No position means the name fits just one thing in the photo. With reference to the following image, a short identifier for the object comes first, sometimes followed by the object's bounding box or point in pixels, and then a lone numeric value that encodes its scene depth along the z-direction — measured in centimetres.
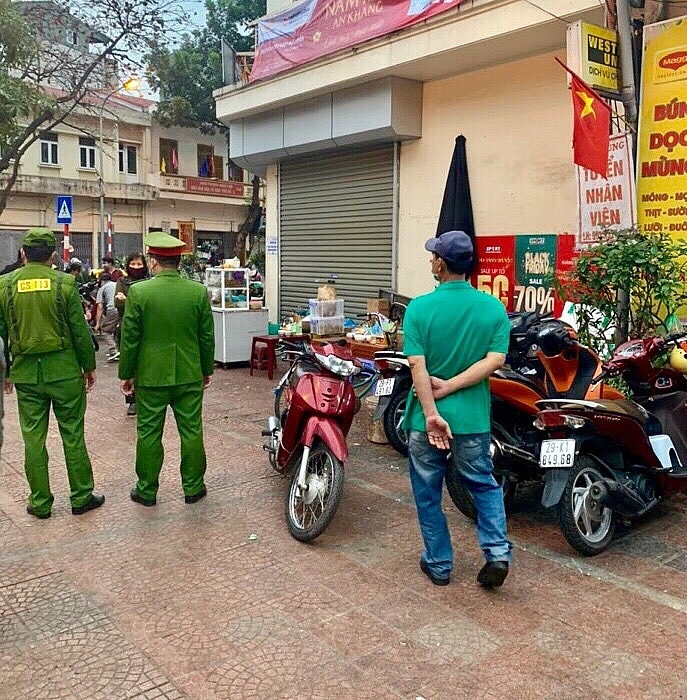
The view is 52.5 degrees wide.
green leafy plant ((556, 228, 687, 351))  492
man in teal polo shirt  338
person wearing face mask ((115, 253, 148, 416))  754
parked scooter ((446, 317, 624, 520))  419
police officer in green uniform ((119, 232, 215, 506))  456
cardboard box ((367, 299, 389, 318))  929
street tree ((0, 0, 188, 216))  1232
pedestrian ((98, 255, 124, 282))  1190
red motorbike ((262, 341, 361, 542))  410
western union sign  568
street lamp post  2724
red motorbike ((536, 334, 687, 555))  377
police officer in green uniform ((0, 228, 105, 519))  441
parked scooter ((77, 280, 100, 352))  1487
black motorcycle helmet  428
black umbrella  878
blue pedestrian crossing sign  1360
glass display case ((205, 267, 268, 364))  1012
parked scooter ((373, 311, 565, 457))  482
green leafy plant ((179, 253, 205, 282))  1691
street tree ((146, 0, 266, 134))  2600
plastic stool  984
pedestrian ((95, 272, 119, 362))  1082
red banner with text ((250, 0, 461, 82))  854
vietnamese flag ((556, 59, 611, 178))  557
